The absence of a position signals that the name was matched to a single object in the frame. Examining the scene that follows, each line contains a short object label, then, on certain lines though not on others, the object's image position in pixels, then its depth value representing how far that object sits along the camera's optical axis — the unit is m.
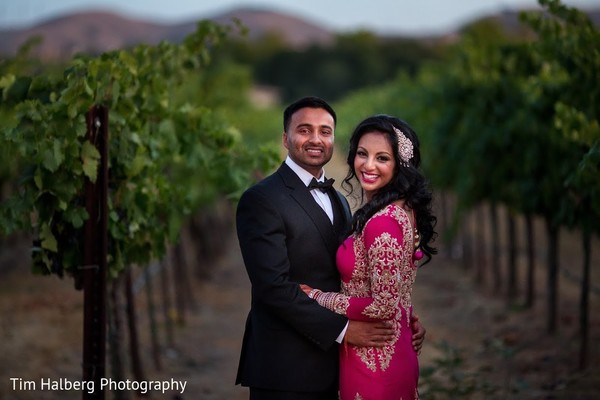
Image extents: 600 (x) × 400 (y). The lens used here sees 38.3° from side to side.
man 4.09
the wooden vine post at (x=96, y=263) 5.08
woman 4.05
